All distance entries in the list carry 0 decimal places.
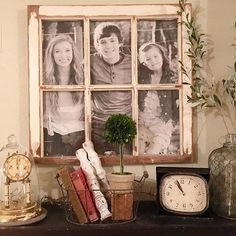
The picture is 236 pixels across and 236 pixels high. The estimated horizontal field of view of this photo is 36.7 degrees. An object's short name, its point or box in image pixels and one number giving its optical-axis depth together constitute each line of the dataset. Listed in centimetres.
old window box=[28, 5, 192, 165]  129
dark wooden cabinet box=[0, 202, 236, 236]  104
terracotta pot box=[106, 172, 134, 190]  112
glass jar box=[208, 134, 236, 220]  115
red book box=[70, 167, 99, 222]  111
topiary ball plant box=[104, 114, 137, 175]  113
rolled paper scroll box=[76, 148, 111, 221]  111
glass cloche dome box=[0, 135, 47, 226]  109
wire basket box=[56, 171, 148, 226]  110
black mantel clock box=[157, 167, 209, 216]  113
